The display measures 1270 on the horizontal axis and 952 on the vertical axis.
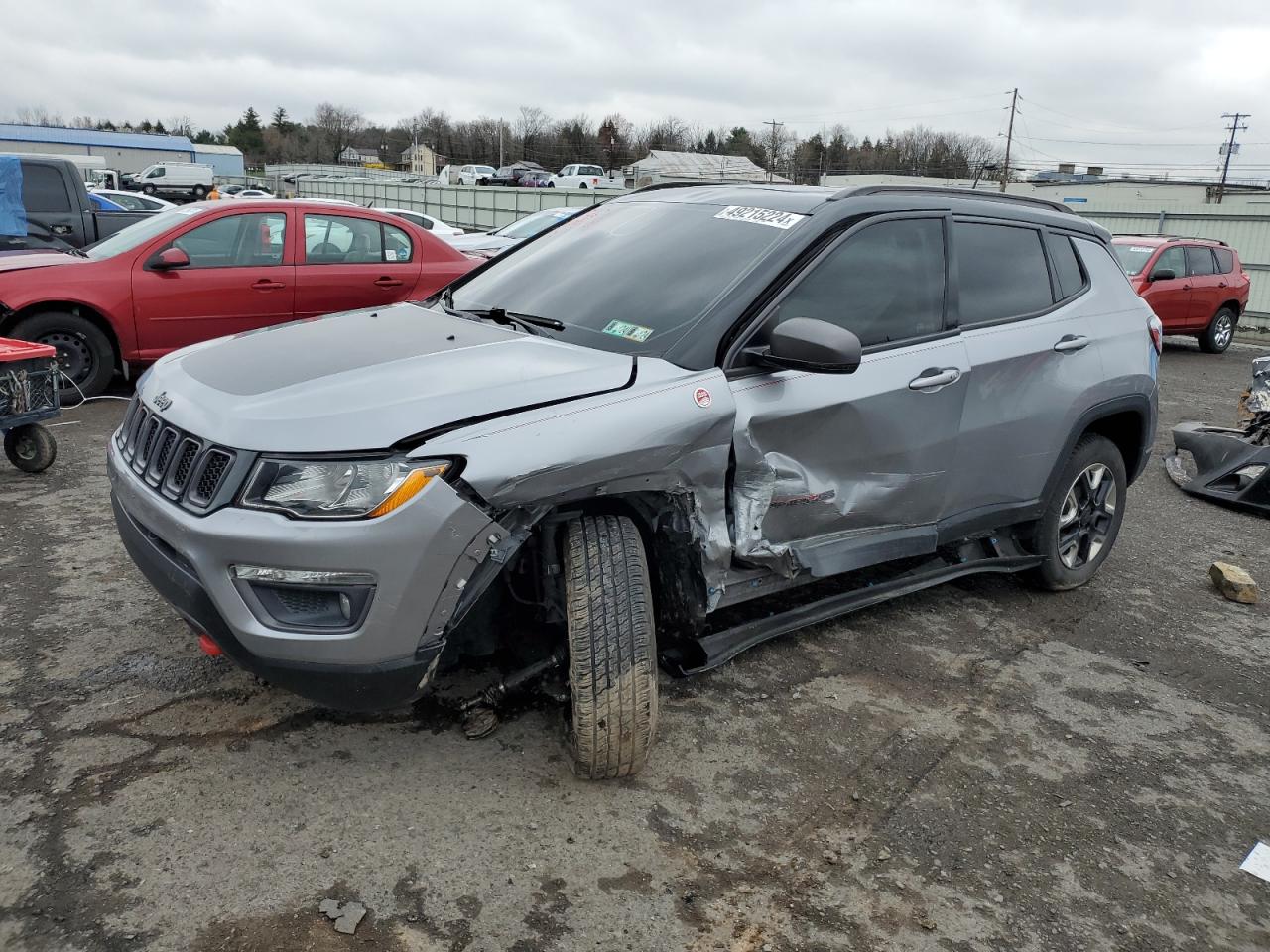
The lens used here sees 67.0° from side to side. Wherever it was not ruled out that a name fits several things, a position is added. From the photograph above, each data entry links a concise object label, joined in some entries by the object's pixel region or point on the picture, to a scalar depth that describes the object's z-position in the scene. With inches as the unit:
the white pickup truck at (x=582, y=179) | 1798.7
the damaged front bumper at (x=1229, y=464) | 256.2
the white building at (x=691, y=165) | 2338.8
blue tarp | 378.5
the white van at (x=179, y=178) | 1699.1
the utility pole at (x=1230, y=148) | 2784.0
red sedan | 279.0
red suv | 534.6
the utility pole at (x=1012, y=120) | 2741.6
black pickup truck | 382.6
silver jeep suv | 96.8
